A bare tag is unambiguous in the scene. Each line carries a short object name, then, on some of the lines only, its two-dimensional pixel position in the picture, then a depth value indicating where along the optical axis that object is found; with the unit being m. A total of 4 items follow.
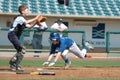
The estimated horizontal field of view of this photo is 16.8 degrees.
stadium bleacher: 32.78
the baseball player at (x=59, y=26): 17.91
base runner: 13.72
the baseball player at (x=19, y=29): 11.35
